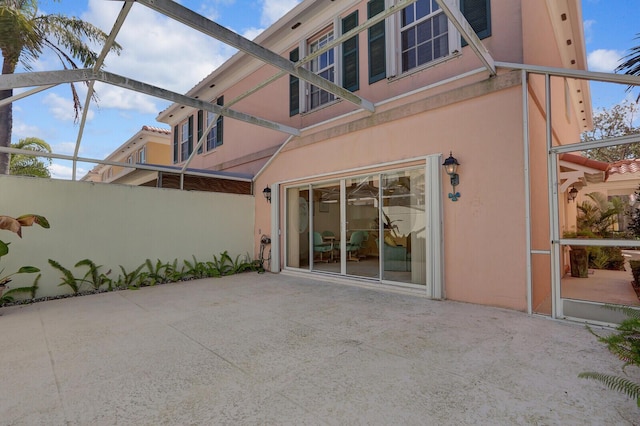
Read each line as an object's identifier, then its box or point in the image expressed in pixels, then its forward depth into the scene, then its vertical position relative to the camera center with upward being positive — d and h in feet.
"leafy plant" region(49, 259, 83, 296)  19.67 -3.76
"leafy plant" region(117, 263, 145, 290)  21.90 -4.33
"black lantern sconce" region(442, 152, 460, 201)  16.26 +2.51
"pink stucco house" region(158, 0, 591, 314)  15.05 +4.50
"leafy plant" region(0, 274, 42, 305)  17.69 -4.24
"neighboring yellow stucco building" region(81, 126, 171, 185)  54.65 +14.37
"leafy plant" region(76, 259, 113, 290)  20.79 -3.90
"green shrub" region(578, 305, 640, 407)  6.47 -3.38
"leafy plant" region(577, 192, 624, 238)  23.87 +0.20
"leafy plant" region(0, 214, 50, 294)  15.08 -0.19
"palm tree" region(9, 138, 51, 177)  35.85 +7.52
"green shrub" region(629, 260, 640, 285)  17.80 -3.26
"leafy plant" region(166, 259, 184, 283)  23.97 -4.22
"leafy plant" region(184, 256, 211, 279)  25.25 -4.20
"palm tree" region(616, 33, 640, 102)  13.87 +7.10
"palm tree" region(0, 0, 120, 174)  24.89 +15.17
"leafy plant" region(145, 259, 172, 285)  23.24 -4.03
